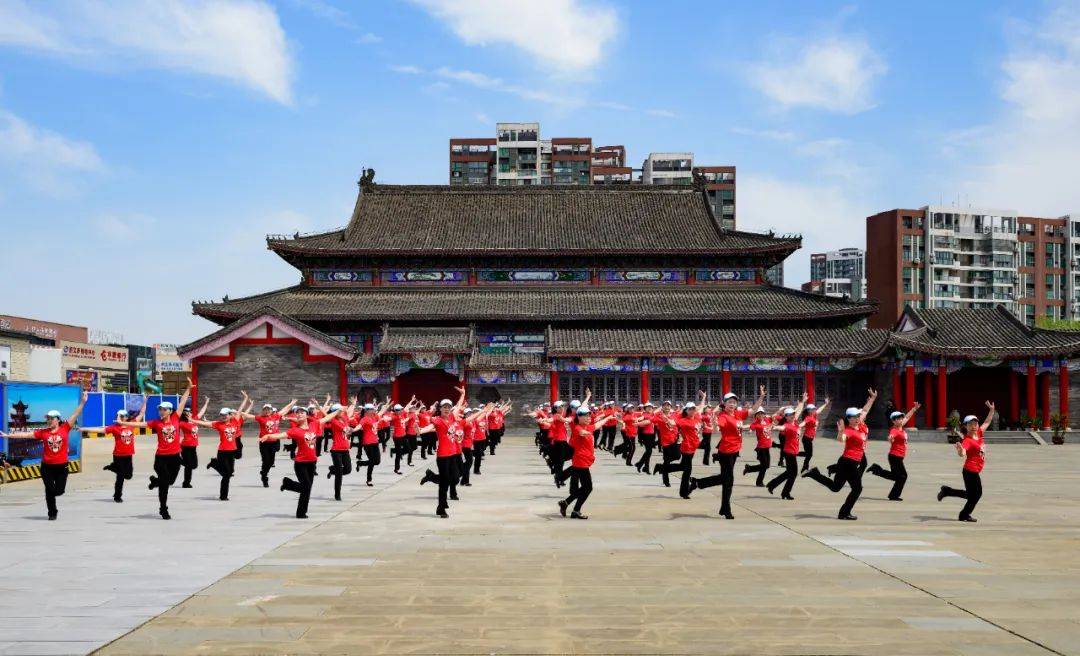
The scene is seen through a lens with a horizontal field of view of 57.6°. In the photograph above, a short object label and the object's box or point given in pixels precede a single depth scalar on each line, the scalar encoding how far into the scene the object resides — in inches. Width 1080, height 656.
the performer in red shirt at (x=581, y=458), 603.8
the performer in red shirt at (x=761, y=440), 789.2
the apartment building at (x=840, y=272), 5546.3
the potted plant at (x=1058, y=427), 1605.7
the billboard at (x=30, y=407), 894.4
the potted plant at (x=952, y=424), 1574.6
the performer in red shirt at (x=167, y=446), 612.4
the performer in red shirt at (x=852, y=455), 604.4
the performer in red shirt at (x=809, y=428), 824.3
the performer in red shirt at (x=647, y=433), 992.2
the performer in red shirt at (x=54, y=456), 599.8
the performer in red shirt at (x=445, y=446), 615.2
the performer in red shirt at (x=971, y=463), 594.9
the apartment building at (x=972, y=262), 3919.8
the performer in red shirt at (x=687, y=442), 724.9
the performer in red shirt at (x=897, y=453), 692.7
